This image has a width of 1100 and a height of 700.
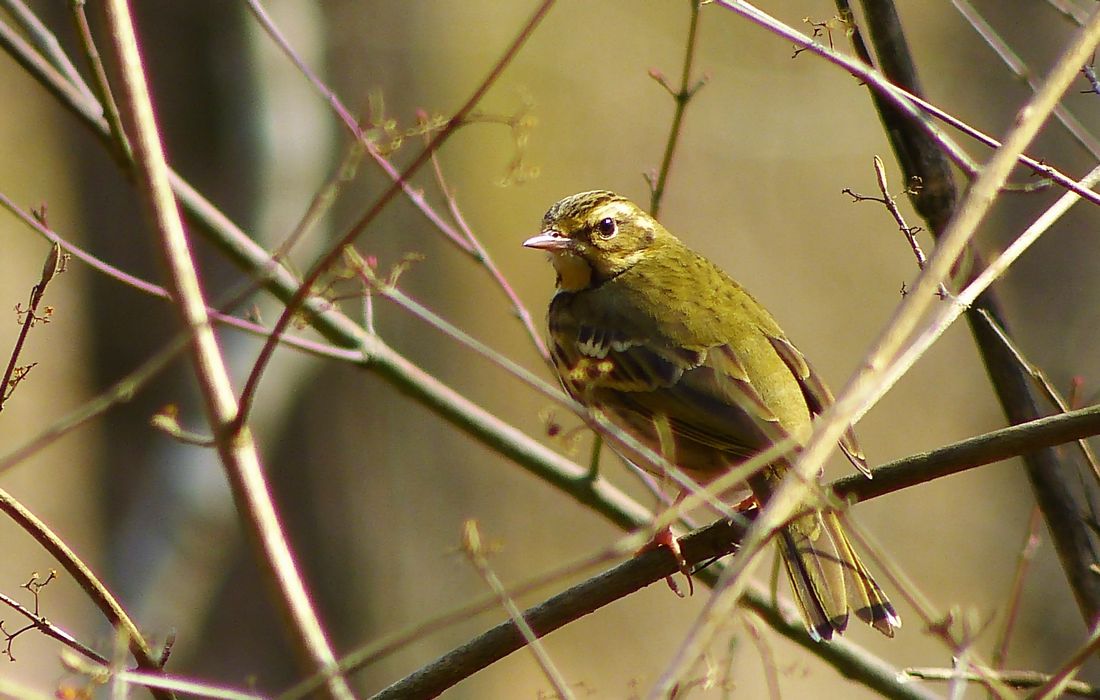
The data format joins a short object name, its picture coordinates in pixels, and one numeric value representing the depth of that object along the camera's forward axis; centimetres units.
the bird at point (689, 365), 774
